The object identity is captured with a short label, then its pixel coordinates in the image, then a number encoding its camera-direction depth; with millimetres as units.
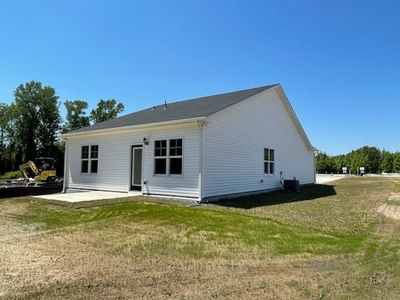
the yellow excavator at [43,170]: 26250
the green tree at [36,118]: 46750
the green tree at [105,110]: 49156
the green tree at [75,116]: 49512
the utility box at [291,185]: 17969
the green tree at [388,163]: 72500
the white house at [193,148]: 12391
